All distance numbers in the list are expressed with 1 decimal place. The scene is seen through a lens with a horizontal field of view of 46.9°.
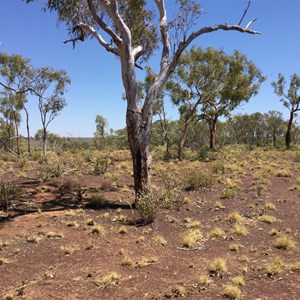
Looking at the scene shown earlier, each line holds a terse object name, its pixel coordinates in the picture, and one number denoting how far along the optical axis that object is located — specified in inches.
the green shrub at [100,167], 611.5
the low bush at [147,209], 320.5
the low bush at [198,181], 486.9
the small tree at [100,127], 1984.3
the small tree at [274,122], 2378.2
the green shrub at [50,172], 522.7
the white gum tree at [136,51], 363.6
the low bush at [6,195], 355.9
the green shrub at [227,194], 434.9
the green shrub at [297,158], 855.7
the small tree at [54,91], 995.3
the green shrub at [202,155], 898.7
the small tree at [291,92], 1220.2
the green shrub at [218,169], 645.3
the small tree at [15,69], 954.7
